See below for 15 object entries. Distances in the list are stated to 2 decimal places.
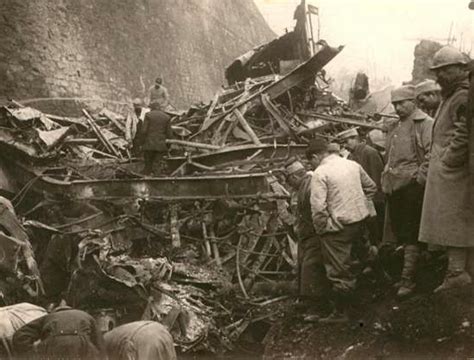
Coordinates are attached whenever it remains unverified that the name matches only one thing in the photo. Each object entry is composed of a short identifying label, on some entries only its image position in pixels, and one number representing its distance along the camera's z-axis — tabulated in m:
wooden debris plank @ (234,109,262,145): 10.31
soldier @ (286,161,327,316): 5.55
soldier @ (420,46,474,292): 4.53
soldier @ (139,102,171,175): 9.73
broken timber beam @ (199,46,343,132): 11.48
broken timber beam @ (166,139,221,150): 10.24
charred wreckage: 6.79
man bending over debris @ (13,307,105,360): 4.14
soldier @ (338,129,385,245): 6.55
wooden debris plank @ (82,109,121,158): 10.89
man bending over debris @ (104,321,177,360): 4.50
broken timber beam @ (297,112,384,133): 10.49
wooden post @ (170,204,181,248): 7.94
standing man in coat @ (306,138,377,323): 5.37
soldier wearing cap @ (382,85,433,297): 5.34
